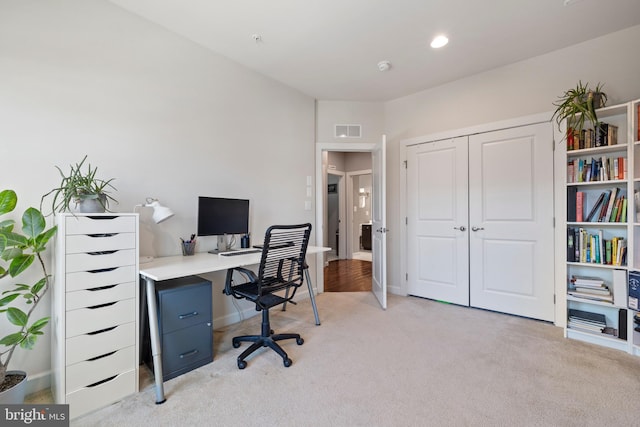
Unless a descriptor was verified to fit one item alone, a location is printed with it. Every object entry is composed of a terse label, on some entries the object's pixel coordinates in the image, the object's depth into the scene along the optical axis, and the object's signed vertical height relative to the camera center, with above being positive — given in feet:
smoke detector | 9.69 +5.12
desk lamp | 6.78 +0.05
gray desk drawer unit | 6.17 -2.47
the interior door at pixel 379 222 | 10.78 -0.34
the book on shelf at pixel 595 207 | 7.95 +0.18
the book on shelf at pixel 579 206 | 8.12 +0.21
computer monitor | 8.06 -0.06
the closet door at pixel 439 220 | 11.06 -0.26
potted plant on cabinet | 5.45 +0.39
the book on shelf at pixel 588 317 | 7.94 -2.97
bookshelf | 7.28 -0.38
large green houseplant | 4.89 -0.88
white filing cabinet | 5.01 -1.78
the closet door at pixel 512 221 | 9.36 -0.25
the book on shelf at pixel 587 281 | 8.08 -1.95
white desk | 5.60 -1.16
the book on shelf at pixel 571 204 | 8.21 +0.27
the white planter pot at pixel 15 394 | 4.52 -2.93
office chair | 6.69 -1.56
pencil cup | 7.99 -0.93
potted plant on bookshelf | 7.63 +3.02
